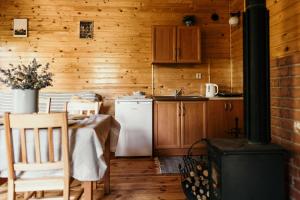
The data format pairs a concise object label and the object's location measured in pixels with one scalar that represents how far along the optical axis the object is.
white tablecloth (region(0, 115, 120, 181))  1.45
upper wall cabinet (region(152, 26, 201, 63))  3.88
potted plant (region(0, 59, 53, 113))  1.71
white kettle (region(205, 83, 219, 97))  3.95
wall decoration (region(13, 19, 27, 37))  4.09
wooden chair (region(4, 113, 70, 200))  1.33
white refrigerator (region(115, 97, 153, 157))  3.56
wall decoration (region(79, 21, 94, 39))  4.17
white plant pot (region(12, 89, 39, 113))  1.71
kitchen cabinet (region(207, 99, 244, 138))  3.68
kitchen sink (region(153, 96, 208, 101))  3.65
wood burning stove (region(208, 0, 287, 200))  1.59
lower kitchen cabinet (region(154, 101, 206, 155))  3.63
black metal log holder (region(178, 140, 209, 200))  2.04
